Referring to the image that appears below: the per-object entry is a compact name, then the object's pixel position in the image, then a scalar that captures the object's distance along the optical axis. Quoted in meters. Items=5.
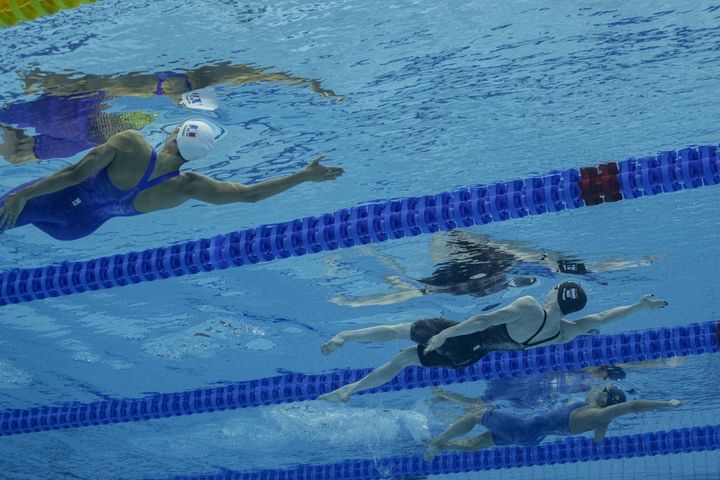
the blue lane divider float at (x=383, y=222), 9.62
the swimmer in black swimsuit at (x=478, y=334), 13.38
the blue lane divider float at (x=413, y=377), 15.34
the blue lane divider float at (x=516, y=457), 18.75
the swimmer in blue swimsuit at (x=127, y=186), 10.10
